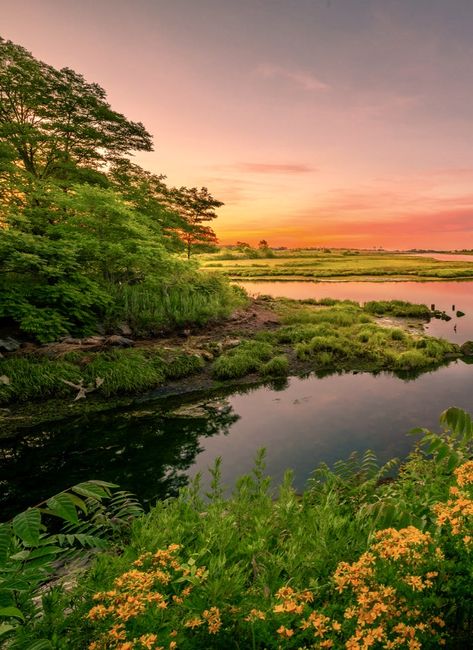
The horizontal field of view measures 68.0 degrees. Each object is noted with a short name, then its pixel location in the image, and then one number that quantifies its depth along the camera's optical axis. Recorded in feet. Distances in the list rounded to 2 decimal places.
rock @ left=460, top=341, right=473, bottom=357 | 64.18
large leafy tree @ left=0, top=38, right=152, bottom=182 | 61.87
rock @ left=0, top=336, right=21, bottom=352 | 44.07
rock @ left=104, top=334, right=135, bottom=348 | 50.72
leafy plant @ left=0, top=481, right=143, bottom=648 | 5.77
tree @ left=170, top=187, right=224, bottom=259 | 126.21
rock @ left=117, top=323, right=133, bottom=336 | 57.67
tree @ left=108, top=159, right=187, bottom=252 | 78.69
